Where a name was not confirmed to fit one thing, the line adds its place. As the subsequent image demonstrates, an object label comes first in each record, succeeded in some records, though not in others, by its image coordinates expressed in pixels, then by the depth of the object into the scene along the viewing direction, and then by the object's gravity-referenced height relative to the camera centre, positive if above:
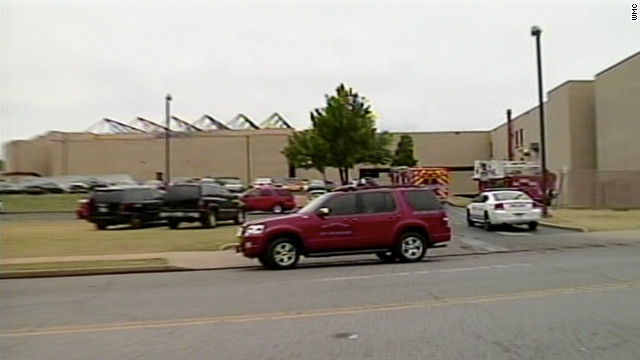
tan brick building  60.25 +4.65
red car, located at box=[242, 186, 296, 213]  45.28 -0.58
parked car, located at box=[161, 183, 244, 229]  30.45 -0.49
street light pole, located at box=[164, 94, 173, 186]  51.09 +5.64
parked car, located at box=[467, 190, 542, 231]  27.88 -0.78
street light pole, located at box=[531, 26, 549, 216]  31.32 +3.83
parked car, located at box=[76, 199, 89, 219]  33.33 -0.70
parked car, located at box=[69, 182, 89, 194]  72.32 +0.58
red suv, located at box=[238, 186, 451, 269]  17.56 -0.84
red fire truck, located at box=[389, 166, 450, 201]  49.53 +0.67
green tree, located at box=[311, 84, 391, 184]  45.16 +3.19
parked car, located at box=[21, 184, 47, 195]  72.12 +0.45
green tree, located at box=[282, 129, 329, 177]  45.50 +2.53
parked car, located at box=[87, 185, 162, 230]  31.27 -0.57
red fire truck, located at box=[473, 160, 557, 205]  39.47 +0.50
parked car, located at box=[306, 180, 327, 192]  61.25 +0.36
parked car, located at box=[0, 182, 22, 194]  70.81 +0.57
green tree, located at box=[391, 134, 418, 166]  82.69 +3.85
